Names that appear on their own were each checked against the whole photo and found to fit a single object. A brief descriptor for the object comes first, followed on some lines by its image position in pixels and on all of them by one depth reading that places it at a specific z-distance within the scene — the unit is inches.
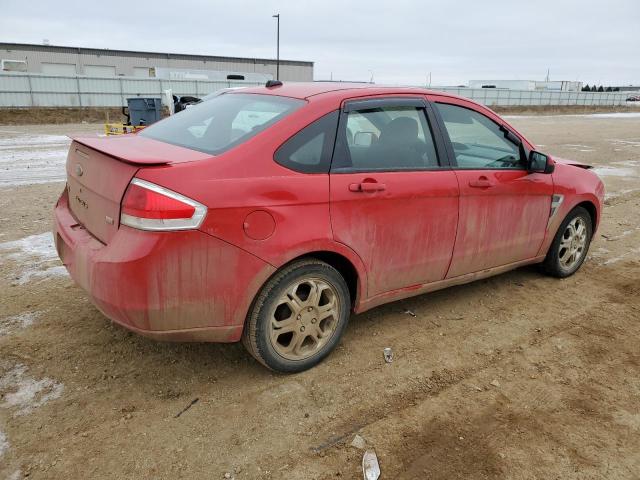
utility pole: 1441.9
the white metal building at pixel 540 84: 2994.6
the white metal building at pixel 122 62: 1690.5
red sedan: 103.1
